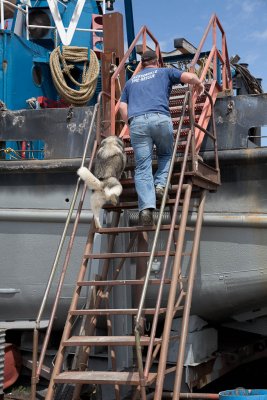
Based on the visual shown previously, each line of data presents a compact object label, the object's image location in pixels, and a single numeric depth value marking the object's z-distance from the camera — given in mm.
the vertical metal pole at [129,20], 8412
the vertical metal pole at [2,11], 7169
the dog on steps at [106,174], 4785
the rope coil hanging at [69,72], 7301
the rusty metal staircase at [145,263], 4180
